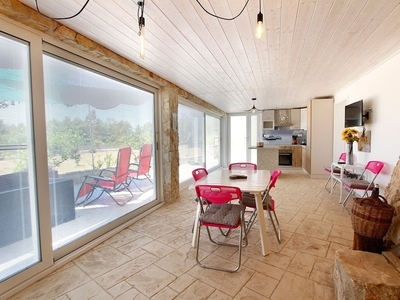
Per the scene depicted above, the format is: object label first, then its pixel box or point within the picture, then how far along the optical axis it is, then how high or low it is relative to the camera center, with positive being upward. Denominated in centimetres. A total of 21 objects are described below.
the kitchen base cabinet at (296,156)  699 -64
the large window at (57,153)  162 -12
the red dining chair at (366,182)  289 -70
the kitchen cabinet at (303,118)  681 +69
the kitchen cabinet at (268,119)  742 +73
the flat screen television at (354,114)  338 +41
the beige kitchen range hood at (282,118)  732 +76
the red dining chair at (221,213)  177 -74
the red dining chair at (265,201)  221 -75
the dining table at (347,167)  339 -50
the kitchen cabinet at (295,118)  723 +74
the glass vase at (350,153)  368 -30
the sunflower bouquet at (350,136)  362 +3
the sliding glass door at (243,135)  784 +15
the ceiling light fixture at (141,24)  141 +86
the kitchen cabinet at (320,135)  527 +8
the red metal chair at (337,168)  415 -66
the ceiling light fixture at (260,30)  132 +72
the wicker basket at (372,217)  163 -67
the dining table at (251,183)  202 -48
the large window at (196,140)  473 -1
